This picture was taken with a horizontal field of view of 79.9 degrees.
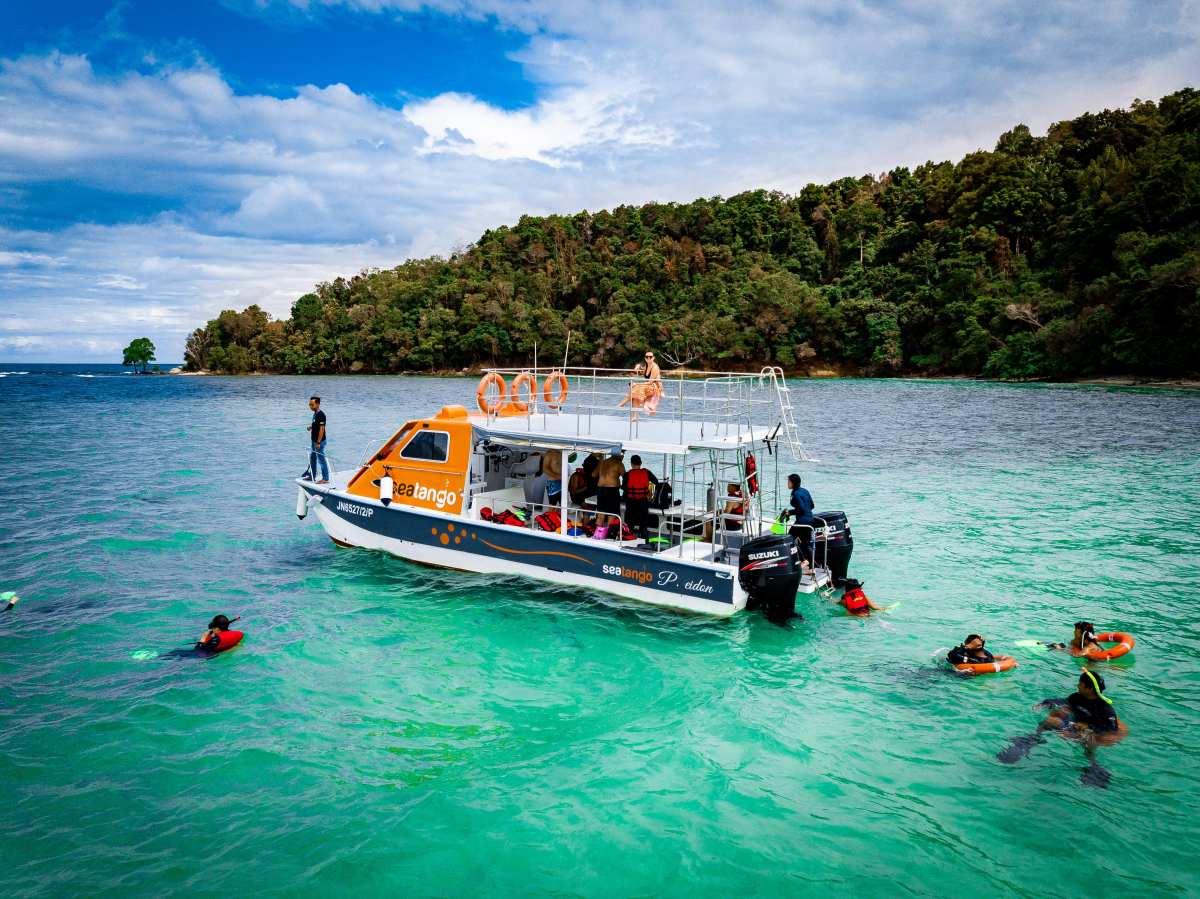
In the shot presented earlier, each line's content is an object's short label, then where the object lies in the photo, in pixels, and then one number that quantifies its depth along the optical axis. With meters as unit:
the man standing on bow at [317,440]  15.27
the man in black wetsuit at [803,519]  11.69
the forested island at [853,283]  63.91
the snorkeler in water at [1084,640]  9.83
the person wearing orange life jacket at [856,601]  11.59
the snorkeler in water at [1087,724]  7.79
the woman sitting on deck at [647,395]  12.13
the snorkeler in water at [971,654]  9.51
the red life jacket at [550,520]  12.64
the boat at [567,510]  10.88
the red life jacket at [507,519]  12.96
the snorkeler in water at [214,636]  10.11
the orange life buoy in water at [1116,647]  9.86
